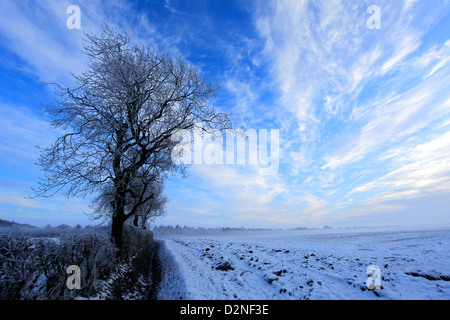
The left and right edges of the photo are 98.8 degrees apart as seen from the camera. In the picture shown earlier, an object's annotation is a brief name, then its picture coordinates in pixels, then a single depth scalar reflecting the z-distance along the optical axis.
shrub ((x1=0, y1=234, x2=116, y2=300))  5.03
